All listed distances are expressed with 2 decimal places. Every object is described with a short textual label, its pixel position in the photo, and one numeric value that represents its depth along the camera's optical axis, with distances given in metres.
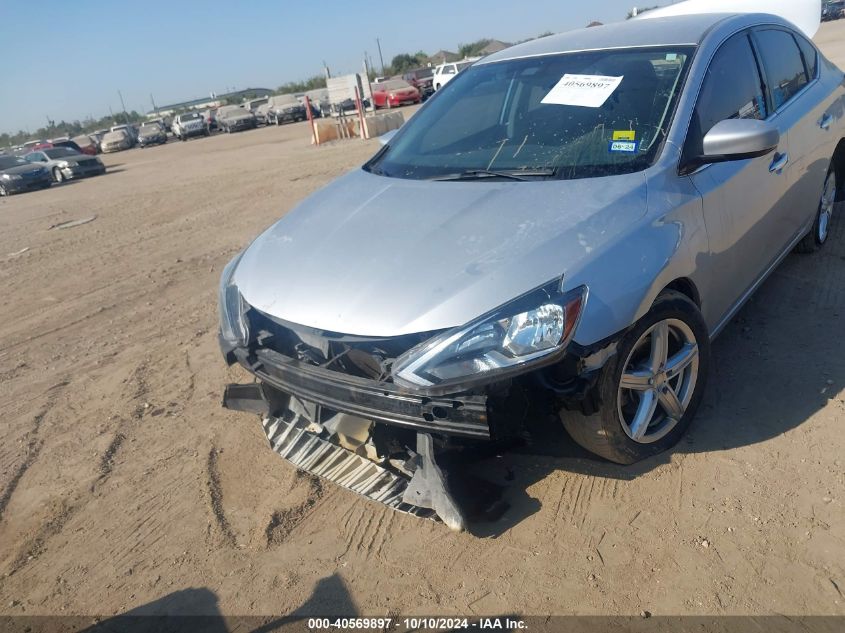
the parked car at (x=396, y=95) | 32.69
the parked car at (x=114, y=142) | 40.12
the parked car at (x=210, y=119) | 42.36
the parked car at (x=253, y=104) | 43.04
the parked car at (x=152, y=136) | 39.62
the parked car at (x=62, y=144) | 30.67
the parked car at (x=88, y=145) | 37.98
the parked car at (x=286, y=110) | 37.09
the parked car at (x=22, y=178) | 19.75
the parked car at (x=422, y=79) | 34.34
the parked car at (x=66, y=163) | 21.69
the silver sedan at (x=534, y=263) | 2.29
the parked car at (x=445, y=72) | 30.62
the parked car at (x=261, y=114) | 39.96
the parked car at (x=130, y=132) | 41.88
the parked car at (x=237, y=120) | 38.88
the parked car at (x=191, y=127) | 40.72
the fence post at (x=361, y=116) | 19.14
